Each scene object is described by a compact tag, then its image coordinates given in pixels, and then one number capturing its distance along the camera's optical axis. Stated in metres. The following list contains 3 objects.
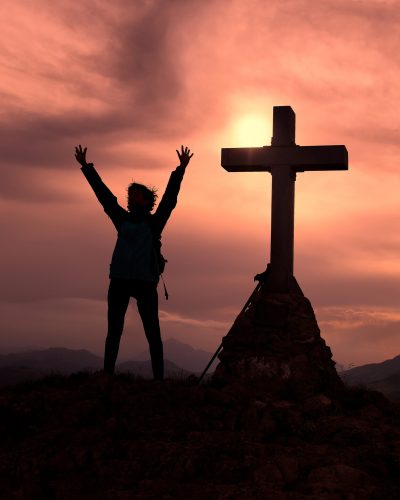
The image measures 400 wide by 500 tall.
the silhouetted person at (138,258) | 9.01
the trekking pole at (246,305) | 9.61
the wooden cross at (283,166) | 10.22
